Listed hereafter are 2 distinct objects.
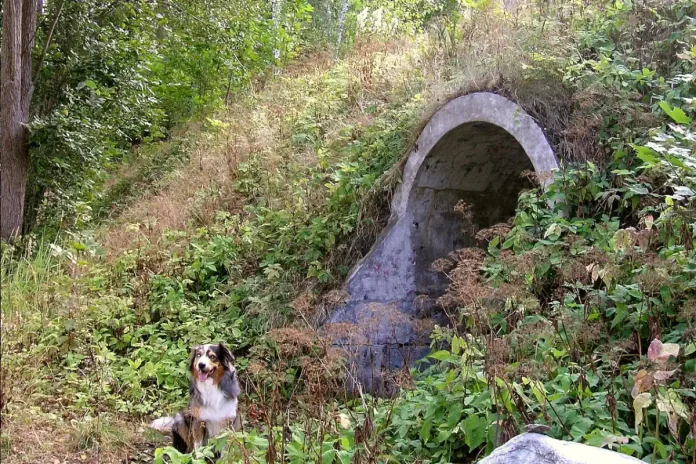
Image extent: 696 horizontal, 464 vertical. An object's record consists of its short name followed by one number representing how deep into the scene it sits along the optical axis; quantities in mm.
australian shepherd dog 5465
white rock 2468
